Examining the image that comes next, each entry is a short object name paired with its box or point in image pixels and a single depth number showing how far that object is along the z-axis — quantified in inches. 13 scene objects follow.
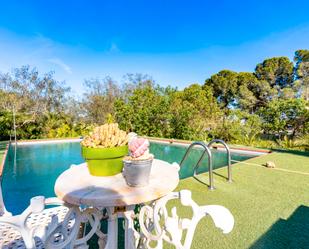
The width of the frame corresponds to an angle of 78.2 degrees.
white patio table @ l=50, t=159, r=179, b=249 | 37.4
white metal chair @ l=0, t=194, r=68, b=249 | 35.8
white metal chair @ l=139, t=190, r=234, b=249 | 35.8
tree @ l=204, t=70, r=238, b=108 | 724.7
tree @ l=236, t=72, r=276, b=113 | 612.4
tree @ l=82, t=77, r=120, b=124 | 574.6
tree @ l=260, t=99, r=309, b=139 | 339.0
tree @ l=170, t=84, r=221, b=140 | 418.9
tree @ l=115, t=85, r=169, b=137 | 465.1
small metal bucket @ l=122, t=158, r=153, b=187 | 42.1
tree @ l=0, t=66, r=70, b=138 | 482.6
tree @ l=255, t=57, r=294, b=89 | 643.5
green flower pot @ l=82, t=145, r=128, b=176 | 46.0
